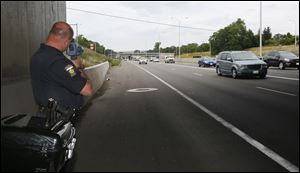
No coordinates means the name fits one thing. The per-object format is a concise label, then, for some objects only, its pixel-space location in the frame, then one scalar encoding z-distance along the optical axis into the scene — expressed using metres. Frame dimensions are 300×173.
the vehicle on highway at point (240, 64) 13.88
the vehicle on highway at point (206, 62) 28.74
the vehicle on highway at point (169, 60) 47.12
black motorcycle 1.84
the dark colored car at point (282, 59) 20.22
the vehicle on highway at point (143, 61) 44.99
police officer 2.17
